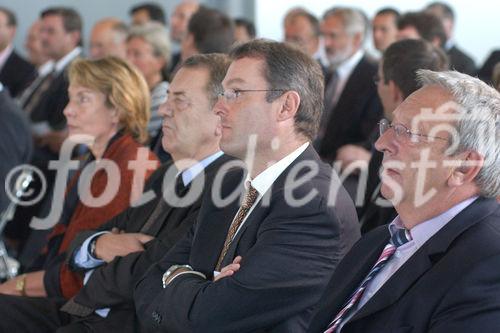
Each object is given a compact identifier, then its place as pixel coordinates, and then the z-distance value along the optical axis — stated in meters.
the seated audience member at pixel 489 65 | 9.97
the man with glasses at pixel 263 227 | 4.04
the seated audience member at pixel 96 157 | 5.95
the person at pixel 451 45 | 10.87
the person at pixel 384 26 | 12.02
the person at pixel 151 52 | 9.86
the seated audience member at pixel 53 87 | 9.74
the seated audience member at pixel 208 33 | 9.87
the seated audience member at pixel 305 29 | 12.74
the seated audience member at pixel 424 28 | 9.92
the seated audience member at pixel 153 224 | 5.04
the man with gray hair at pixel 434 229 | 3.28
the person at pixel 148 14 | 14.01
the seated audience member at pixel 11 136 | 7.95
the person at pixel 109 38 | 12.09
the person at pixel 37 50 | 12.54
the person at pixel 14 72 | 12.22
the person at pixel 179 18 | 13.66
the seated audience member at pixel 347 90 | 9.40
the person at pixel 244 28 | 12.94
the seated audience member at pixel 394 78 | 6.39
